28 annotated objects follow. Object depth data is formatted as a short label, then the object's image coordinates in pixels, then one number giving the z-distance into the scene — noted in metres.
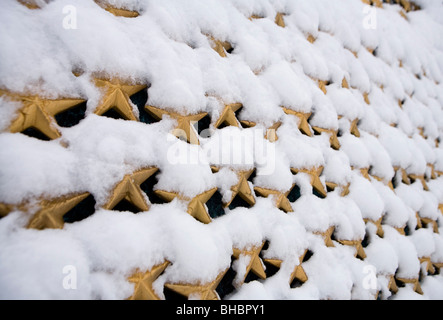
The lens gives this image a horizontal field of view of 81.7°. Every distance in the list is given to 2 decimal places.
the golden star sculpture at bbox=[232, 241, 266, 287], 0.56
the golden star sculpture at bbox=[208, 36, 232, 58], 0.68
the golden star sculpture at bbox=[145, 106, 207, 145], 0.55
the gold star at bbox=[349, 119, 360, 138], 0.95
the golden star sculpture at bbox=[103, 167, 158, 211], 0.46
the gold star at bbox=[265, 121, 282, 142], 0.71
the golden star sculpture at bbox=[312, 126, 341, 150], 0.86
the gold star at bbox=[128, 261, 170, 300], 0.43
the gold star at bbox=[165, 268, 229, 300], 0.47
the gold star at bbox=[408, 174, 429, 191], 1.13
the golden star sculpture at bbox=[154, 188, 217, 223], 0.52
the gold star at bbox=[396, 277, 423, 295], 0.93
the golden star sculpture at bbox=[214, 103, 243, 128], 0.63
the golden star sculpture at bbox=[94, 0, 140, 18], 0.54
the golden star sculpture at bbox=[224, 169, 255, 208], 0.61
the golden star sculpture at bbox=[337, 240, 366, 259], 0.78
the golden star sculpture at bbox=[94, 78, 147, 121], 0.49
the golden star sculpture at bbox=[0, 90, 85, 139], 0.39
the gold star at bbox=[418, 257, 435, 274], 1.02
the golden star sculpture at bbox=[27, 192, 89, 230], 0.38
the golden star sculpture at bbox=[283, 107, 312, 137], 0.78
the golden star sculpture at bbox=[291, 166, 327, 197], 0.76
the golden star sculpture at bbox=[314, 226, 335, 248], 0.73
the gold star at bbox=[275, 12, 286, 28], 0.86
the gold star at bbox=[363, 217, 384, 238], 0.88
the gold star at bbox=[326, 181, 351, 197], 0.81
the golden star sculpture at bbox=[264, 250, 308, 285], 0.62
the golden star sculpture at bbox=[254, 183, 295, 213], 0.66
